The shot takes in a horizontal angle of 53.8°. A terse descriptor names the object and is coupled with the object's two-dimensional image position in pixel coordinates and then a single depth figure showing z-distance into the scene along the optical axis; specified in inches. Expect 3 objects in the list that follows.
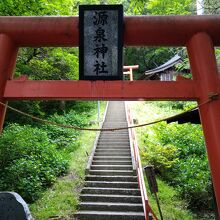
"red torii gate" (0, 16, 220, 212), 120.4
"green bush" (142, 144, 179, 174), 347.8
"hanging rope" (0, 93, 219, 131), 116.8
